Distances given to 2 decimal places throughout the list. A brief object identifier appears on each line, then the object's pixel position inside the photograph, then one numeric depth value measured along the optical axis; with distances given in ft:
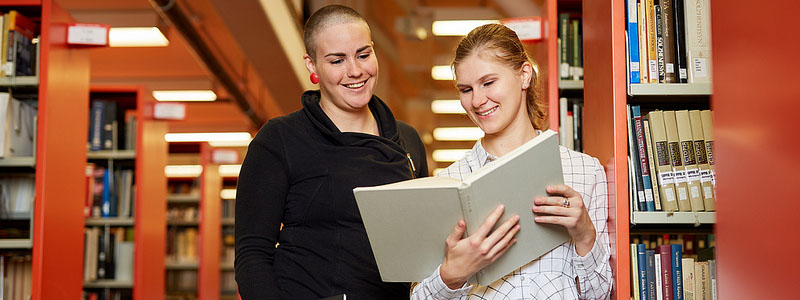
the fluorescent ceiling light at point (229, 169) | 40.91
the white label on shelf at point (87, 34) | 13.24
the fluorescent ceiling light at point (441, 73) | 31.58
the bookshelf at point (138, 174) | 17.97
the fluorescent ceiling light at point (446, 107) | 36.55
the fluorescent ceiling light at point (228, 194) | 35.81
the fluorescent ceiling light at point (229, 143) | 41.15
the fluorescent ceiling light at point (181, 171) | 33.36
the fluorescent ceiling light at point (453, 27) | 25.45
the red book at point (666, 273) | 7.35
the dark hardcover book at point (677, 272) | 7.34
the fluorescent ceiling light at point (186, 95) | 30.66
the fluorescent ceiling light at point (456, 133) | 40.96
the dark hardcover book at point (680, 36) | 7.55
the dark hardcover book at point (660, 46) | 7.45
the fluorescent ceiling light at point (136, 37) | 24.26
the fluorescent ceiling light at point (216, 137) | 36.99
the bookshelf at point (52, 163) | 12.23
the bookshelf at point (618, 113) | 6.81
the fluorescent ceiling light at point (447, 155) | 47.86
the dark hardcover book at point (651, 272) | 7.29
